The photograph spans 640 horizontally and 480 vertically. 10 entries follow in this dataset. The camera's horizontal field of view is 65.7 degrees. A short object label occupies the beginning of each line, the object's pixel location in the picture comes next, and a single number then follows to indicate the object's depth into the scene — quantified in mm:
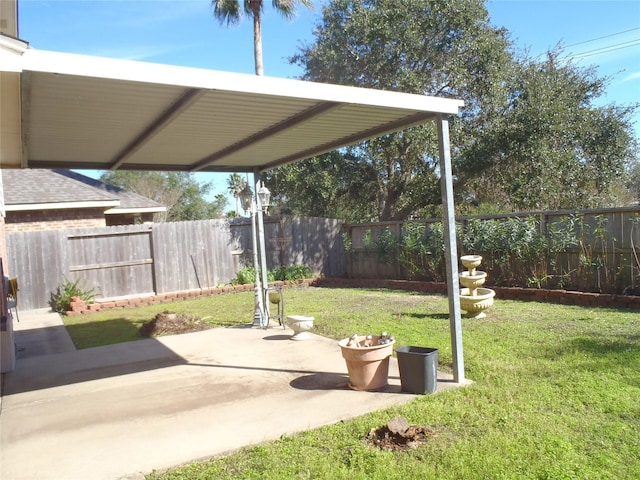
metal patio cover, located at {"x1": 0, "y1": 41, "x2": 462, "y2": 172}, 3555
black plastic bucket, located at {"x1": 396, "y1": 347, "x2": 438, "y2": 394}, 4473
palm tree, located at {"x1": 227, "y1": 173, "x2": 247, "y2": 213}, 38438
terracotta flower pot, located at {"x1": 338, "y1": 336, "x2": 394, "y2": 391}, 4652
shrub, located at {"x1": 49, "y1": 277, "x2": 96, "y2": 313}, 11328
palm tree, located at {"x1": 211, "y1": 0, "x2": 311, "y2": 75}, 16438
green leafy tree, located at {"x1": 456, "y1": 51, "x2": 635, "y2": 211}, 13742
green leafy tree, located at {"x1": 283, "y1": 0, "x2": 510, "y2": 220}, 14492
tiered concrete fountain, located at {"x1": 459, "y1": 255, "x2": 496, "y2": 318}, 7797
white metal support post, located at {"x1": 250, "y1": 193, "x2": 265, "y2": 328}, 8359
